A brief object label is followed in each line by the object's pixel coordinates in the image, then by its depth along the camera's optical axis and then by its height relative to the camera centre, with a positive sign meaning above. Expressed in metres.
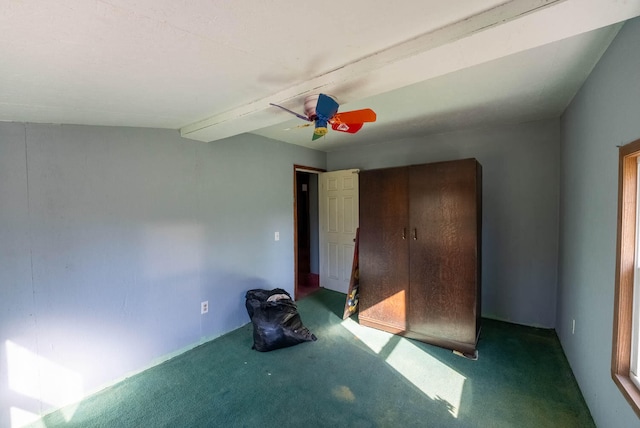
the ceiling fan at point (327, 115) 1.36 +0.49
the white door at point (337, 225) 3.85 -0.32
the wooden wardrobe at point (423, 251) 2.36 -0.48
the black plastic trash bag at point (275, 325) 2.41 -1.14
